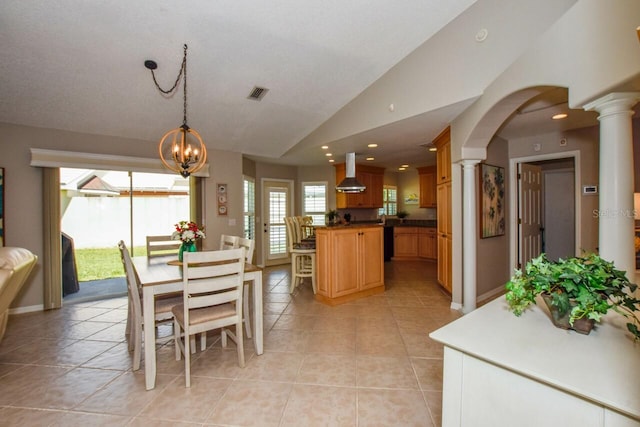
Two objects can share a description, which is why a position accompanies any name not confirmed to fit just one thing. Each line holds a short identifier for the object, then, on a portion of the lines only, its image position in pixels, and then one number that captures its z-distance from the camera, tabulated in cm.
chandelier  268
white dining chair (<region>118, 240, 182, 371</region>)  225
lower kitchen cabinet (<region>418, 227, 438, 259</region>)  697
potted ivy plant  103
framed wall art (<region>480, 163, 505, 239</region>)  392
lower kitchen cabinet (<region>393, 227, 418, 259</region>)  731
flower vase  277
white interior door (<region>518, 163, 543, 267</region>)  444
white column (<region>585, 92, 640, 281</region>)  168
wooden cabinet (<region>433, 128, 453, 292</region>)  400
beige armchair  221
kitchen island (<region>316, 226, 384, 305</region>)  382
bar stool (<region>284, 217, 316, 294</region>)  435
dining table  206
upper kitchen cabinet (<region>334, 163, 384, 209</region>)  660
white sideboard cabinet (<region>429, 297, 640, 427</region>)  78
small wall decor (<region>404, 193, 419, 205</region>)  800
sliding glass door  491
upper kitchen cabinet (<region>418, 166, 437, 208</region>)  693
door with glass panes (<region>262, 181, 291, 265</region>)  663
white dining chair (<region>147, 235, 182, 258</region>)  338
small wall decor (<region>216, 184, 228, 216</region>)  513
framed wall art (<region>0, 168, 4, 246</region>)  354
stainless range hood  511
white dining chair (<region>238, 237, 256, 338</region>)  283
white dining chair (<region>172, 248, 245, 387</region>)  209
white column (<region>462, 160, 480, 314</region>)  334
